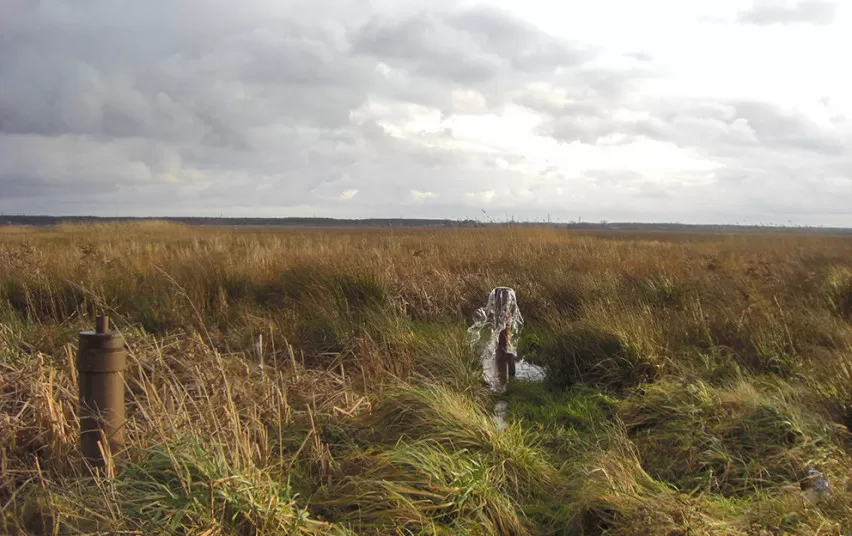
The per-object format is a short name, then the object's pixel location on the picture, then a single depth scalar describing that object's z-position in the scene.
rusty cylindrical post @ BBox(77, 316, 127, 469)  3.26
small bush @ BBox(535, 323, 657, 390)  6.08
